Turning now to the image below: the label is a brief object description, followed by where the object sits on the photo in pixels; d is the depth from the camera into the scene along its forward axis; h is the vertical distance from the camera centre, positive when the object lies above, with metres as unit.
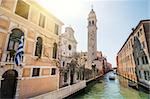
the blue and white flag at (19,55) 4.88 +0.24
